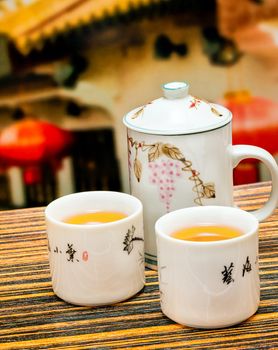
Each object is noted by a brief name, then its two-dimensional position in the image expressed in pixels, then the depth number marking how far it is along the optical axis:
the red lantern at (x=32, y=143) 1.58
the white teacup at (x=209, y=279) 0.71
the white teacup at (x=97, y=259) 0.75
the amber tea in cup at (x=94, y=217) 0.79
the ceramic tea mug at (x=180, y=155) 0.79
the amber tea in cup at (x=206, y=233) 0.74
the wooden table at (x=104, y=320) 0.71
